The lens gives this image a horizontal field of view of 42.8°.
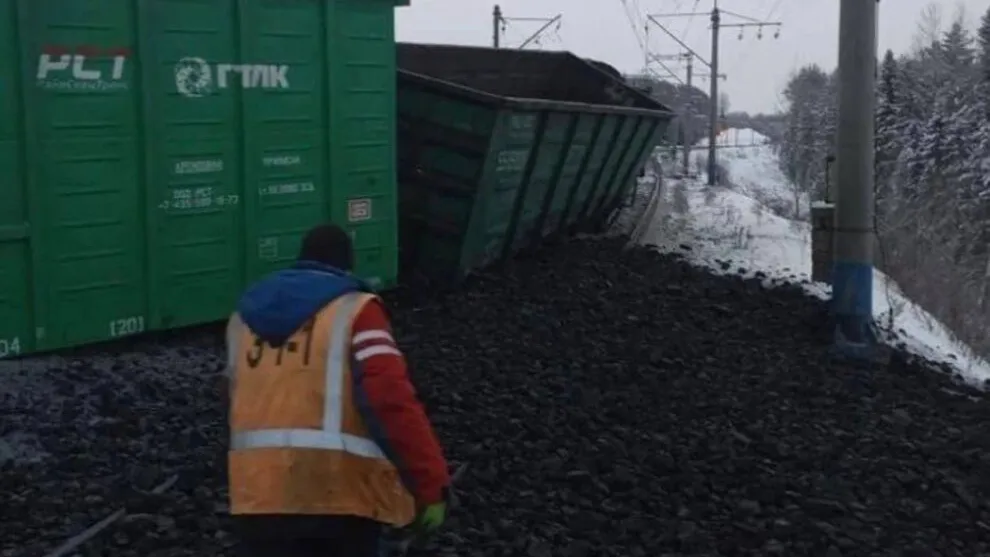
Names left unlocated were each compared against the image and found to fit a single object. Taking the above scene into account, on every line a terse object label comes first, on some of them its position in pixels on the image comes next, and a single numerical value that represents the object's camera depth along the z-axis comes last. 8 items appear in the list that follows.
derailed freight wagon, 11.02
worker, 3.57
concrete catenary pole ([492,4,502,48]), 36.28
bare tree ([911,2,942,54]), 82.03
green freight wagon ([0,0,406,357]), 7.44
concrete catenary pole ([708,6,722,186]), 38.77
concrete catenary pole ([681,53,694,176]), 43.22
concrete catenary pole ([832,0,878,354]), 10.19
